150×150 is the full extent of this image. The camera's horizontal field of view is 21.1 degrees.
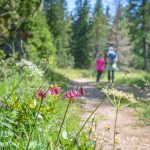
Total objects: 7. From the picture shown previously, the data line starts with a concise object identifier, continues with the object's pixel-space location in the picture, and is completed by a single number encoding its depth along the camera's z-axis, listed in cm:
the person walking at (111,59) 1900
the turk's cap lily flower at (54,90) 379
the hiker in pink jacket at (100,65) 2170
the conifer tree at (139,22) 3878
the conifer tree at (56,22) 5947
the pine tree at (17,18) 1303
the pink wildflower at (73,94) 297
